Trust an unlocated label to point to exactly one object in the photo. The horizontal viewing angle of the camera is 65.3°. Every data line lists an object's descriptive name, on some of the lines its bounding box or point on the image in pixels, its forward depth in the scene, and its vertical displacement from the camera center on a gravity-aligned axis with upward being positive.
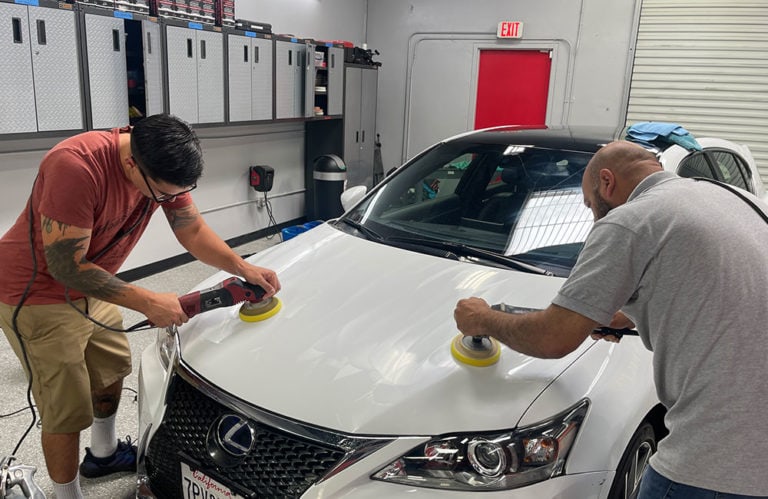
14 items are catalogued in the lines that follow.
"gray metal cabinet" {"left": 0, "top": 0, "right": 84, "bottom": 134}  3.52 +0.09
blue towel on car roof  2.68 -0.11
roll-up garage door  6.59 +0.50
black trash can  6.52 -0.92
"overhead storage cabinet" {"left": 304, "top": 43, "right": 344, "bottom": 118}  6.29 +0.17
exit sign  7.50 +0.92
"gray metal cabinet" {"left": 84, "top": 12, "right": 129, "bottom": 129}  3.98 +0.12
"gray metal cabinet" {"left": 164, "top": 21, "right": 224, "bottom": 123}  4.63 +0.16
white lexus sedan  1.43 -0.74
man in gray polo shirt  1.16 -0.40
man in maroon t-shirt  1.76 -0.55
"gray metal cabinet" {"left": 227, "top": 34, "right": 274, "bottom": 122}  5.30 +0.15
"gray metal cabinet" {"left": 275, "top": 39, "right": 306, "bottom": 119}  5.89 +0.17
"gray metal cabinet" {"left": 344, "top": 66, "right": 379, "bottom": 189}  7.01 -0.29
